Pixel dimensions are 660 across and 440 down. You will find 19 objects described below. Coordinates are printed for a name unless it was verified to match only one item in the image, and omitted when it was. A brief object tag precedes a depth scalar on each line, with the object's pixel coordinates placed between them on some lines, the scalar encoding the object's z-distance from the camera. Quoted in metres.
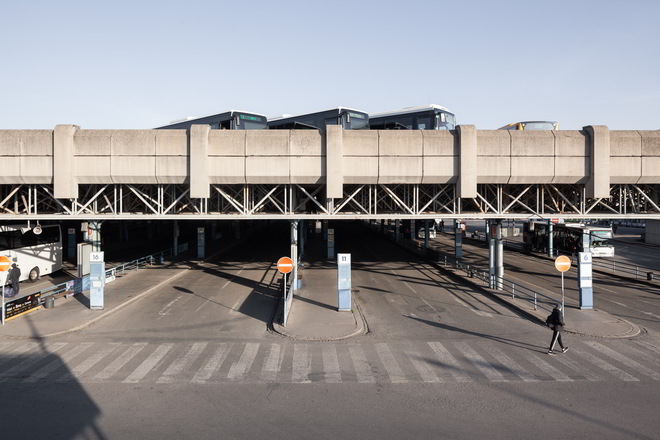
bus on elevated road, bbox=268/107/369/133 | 32.72
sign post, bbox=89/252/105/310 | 19.12
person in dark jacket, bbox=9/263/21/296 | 20.67
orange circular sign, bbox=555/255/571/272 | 17.34
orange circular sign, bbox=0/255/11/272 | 16.77
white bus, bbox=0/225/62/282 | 24.62
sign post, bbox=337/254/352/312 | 19.17
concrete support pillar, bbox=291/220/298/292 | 23.61
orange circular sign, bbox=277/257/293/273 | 17.73
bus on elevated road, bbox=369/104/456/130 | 34.75
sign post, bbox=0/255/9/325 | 16.78
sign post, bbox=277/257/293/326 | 17.27
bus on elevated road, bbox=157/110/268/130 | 32.44
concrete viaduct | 21.73
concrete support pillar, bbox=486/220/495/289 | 24.86
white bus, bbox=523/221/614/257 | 39.28
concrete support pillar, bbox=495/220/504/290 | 24.73
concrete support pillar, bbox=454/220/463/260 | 37.10
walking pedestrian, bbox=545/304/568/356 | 13.54
